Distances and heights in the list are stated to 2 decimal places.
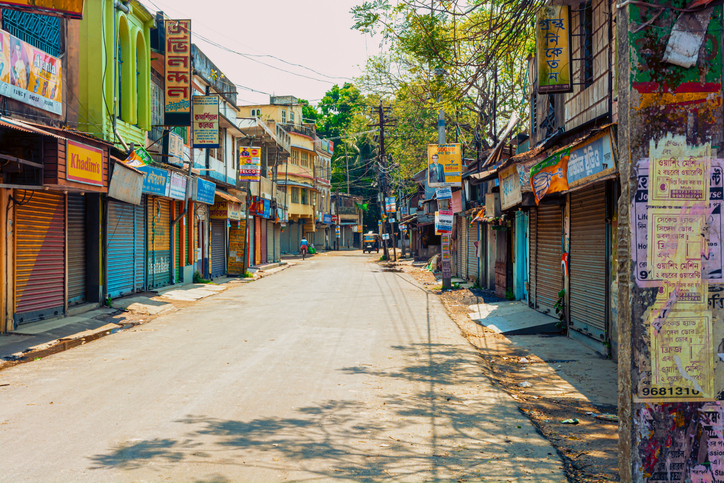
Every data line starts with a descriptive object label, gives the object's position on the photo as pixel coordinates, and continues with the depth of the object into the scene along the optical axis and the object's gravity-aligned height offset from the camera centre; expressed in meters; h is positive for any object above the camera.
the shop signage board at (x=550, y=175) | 9.26 +1.11
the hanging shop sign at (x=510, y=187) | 13.65 +1.27
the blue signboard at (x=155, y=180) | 17.48 +1.89
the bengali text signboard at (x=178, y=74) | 18.67 +5.38
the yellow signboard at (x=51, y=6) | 7.32 +3.04
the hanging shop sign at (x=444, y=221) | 22.50 +0.73
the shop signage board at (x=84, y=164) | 11.73 +1.61
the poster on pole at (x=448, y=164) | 22.14 +2.88
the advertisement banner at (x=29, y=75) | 10.95 +3.37
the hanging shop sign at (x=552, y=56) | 10.96 +3.45
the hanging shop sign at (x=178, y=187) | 20.11 +1.90
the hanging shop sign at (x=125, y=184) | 13.90 +1.38
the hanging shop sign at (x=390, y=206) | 51.81 +3.01
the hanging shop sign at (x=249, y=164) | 29.44 +3.83
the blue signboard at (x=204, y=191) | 22.99 +2.01
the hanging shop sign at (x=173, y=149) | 20.11 +3.24
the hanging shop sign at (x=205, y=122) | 22.20 +4.51
